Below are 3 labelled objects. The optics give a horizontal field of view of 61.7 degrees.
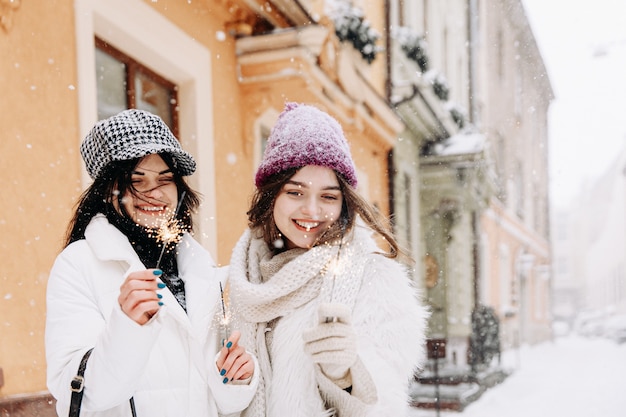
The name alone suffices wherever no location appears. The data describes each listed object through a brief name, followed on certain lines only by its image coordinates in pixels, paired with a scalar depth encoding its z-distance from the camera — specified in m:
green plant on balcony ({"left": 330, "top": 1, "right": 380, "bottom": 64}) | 2.48
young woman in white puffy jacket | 0.82
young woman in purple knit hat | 1.05
